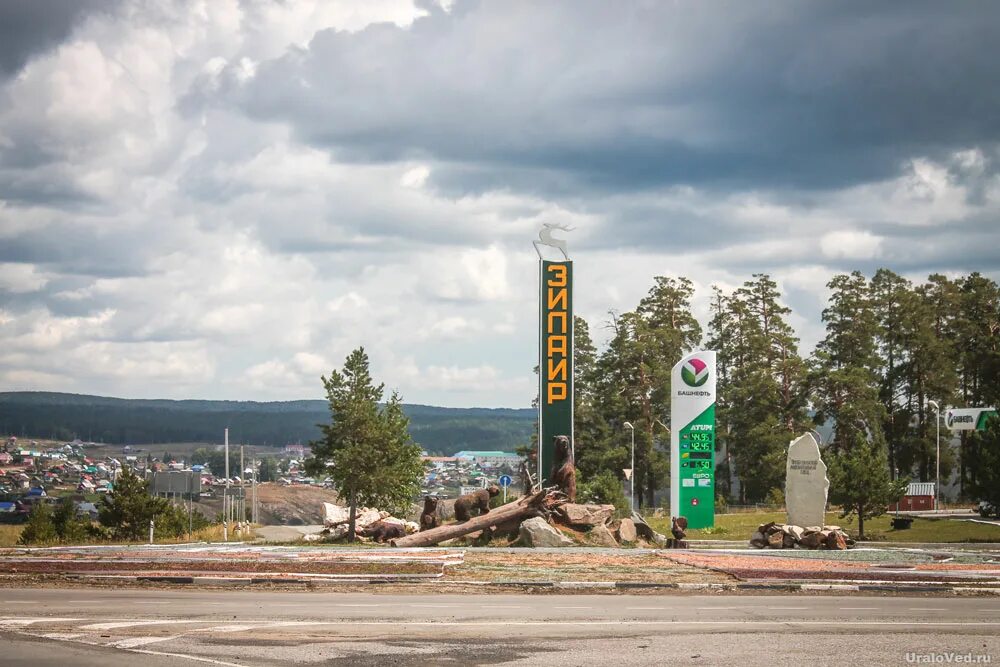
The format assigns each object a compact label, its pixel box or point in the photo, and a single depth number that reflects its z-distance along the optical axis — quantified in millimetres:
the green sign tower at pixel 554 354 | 51469
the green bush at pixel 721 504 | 84262
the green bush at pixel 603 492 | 68188
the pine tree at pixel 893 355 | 92438
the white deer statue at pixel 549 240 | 53375
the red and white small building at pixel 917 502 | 78500
